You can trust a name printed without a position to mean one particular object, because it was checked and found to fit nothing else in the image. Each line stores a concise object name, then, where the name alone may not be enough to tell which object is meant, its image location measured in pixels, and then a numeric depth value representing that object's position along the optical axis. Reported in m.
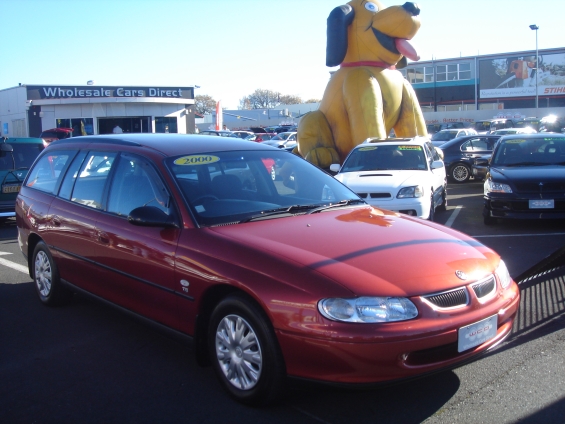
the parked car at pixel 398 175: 9.20
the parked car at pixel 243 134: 36.44
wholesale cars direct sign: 35.00
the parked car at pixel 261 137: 36.86
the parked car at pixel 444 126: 40.24
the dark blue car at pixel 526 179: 9.04
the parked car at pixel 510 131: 25.52
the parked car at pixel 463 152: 17.64
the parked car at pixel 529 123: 35.16
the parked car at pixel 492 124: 37.19
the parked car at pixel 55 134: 25.39
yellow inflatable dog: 14.20
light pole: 46.69
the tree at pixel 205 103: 101.06
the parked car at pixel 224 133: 31.74
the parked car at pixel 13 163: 11.58
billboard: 59.72
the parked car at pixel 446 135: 25.30
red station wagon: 3.29
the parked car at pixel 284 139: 30.55
